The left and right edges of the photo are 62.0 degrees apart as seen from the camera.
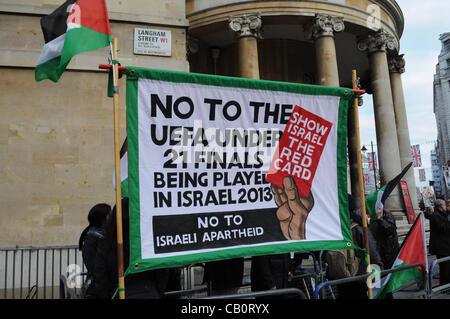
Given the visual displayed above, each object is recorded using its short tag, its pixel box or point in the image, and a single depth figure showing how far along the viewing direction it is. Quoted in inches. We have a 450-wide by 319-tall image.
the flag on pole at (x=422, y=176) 2303.2
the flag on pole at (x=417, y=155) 1675.7
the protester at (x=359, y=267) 195.9
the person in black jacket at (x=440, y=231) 295.6
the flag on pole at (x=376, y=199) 195.9
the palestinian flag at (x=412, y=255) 180.0
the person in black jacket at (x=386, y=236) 228.4
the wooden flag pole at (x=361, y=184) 156.8
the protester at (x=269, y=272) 167.8
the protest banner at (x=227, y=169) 130.7
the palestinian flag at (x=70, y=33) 142.9
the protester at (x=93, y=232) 165.2
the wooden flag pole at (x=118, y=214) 118.0
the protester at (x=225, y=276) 173.0
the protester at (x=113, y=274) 130.0
